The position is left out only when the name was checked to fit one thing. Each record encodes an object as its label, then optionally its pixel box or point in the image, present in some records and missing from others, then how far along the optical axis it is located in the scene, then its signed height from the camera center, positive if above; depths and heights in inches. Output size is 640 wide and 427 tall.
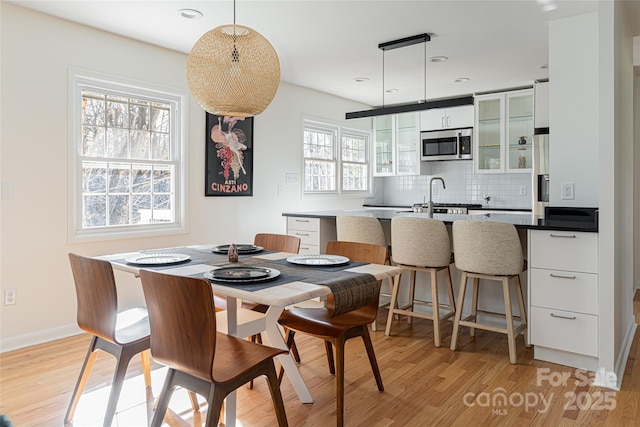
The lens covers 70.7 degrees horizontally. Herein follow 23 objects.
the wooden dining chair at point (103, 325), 76.4 -20.6
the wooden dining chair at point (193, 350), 62.1 -20.1
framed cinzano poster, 175.5 +22.4
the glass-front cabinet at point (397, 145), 254.2 +37.8
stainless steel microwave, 233.7 +35.2
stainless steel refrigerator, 163.2 +16.0
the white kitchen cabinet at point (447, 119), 233.9 +48.9
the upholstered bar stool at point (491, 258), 114.2 -12.7
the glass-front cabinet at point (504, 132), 212.2 +37.9
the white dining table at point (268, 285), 69.0 -12.0
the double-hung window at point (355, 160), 255.3 +29.4
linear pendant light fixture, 137.5 +35.1
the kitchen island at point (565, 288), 106.1 -19.2
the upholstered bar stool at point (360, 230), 138.4 -6.0
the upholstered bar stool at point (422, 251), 126.8 -11.8
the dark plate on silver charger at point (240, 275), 74.4 -10.9
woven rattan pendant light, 87.0 +28.0
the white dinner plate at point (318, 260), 90.5 -10.2
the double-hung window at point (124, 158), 141.3 +18.5
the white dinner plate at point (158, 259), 90.1 -9.9
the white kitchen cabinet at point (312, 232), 162.1 -7.6
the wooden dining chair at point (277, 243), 118.9 -8.7
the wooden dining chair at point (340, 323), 84.7 -22.9
